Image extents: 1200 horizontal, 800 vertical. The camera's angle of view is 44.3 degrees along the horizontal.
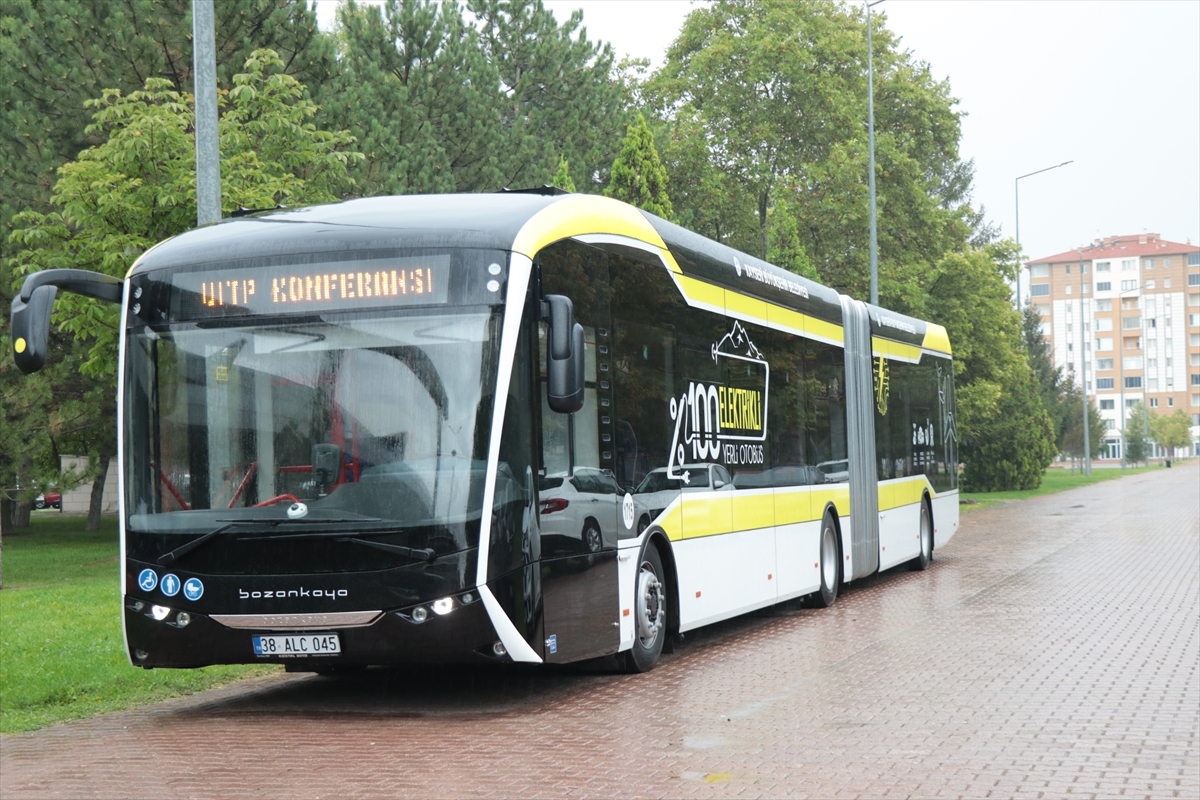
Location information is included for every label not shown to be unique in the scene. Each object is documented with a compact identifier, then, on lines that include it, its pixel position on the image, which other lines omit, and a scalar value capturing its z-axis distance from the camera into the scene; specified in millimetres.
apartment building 172375
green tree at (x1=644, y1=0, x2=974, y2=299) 41594
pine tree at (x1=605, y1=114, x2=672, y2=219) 24453
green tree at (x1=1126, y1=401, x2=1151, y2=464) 109938
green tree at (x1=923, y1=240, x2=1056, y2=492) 37938
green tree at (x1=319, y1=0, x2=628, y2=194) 29391
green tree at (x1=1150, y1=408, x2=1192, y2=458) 138750
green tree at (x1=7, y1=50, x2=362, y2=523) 17469
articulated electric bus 8586
